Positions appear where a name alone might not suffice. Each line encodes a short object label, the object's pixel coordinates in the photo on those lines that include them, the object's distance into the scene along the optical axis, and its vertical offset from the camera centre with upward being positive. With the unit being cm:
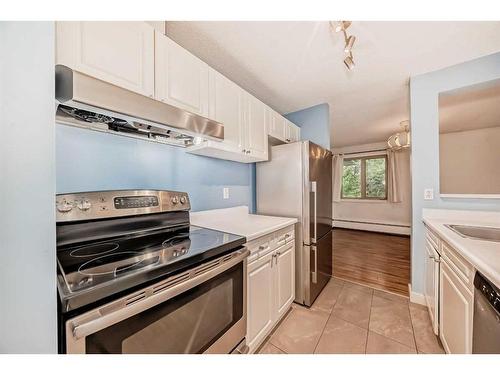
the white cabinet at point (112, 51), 81 +65
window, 494 +23
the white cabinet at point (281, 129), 214 +72
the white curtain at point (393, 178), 459 +19
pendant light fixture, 272 +67
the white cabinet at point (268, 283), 129 -74
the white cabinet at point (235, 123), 146 +57
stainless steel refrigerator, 192 -14
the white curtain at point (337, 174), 537 +36
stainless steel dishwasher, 68 -51
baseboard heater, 463 -104
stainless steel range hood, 74 +37
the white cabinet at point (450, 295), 91 -64
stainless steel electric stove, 59 -32
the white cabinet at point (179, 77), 110 +70
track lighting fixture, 113 +95
